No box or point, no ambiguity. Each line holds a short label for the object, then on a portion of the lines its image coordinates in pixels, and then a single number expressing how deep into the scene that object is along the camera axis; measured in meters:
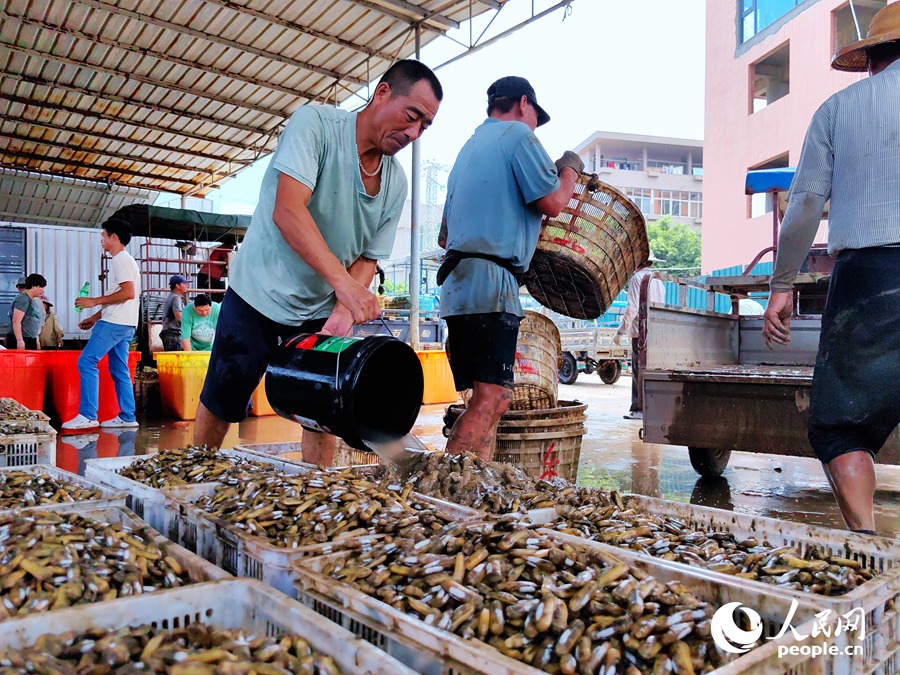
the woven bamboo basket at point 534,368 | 4.21
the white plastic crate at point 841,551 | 1.33
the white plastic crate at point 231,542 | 1.52
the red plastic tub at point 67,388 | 7.23
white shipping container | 12.41
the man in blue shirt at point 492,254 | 3.28
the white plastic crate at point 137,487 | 2.13
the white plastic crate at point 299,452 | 3.17
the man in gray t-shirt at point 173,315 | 9.84
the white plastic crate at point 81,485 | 1.88
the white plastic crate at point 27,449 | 3.43
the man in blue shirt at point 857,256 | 2.37
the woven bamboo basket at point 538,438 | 3.87
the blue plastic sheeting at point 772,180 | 7.12
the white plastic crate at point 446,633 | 1.07
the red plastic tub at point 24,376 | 6.87
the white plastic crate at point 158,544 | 1.45
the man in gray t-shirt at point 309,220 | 2.68
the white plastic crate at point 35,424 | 3.54
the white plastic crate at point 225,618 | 1.11
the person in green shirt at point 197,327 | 8.74
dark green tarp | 11.56
